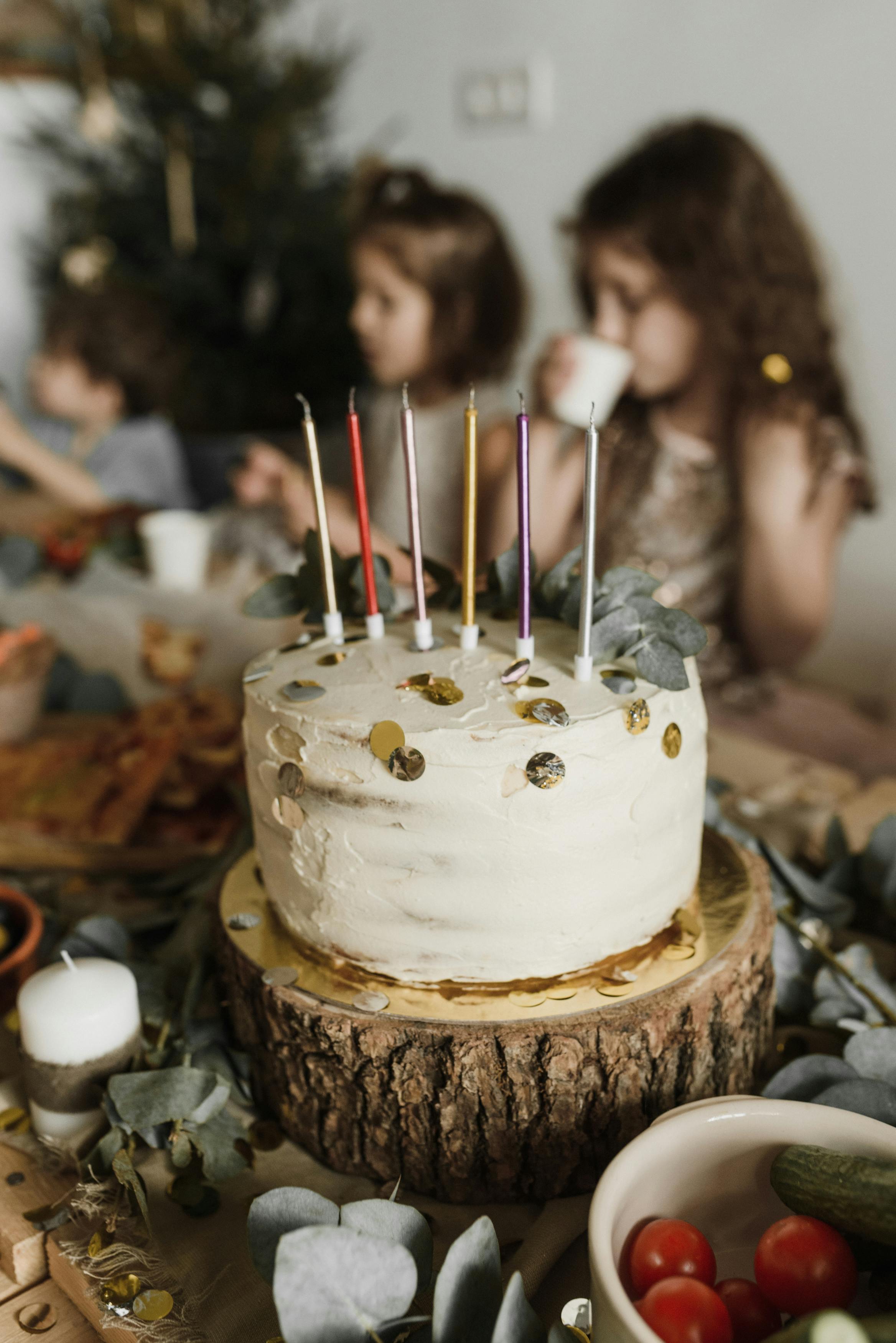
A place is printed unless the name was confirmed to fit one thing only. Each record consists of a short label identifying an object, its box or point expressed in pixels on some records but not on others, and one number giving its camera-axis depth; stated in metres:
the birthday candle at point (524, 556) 0.67
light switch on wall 2.55
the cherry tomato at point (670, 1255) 0.54
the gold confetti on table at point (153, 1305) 0.61
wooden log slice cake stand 0.66
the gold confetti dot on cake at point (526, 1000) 0.67
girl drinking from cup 1.93
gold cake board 0.67
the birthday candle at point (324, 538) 0.72
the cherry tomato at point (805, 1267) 0.53
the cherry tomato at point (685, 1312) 0.49
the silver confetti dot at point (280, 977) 0.71
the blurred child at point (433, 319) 2.06
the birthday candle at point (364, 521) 0.71
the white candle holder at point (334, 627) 0.78
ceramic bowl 0.56
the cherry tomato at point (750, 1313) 0.54
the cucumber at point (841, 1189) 0.52
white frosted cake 0.64
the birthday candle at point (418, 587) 0.74
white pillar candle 0.72
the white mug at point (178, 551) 1.71
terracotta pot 0.88
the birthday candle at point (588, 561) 0.65
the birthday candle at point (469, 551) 0.67
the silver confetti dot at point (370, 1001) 0.67
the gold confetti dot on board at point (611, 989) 0.69
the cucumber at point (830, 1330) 0.43
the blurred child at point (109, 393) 2.48
